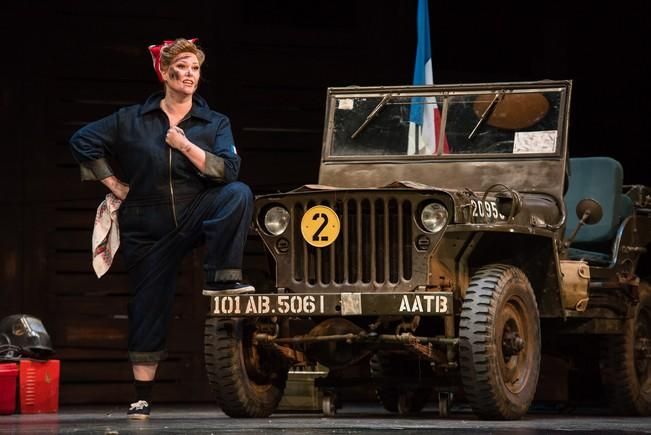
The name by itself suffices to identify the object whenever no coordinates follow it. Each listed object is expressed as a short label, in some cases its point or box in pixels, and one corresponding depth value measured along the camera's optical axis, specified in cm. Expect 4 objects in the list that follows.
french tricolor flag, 1707
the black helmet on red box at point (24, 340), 1886
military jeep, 1453
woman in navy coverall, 1441
